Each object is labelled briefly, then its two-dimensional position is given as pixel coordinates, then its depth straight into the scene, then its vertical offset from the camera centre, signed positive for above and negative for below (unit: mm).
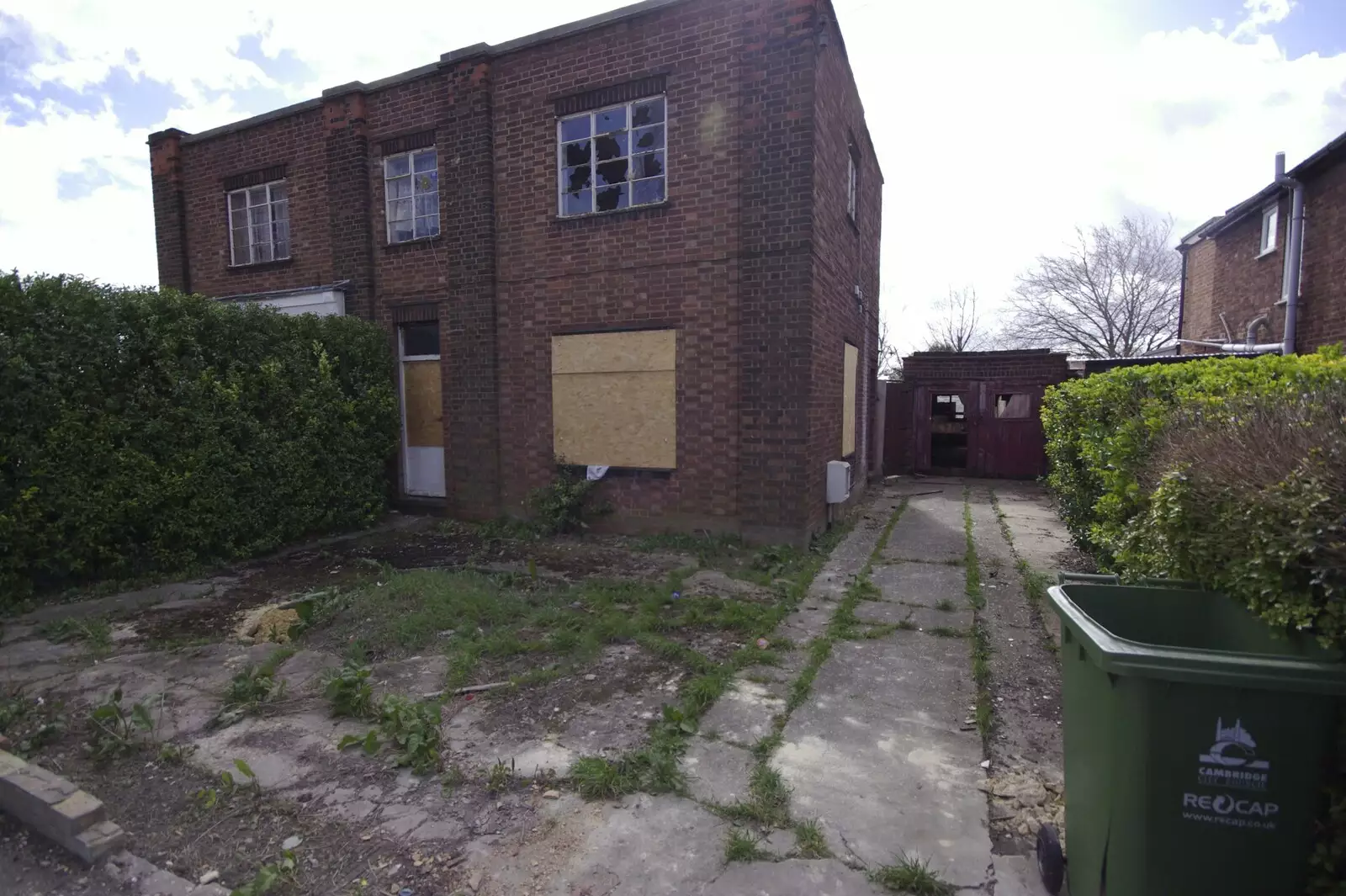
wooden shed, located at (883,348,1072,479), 14266 -257
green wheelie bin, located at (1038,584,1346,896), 1784 -973
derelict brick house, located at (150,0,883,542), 7484 +1925
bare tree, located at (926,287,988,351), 36281 +3190
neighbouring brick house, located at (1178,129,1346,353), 11328 +2738
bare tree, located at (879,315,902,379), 34906 +2507
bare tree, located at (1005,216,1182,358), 30984 +4193
